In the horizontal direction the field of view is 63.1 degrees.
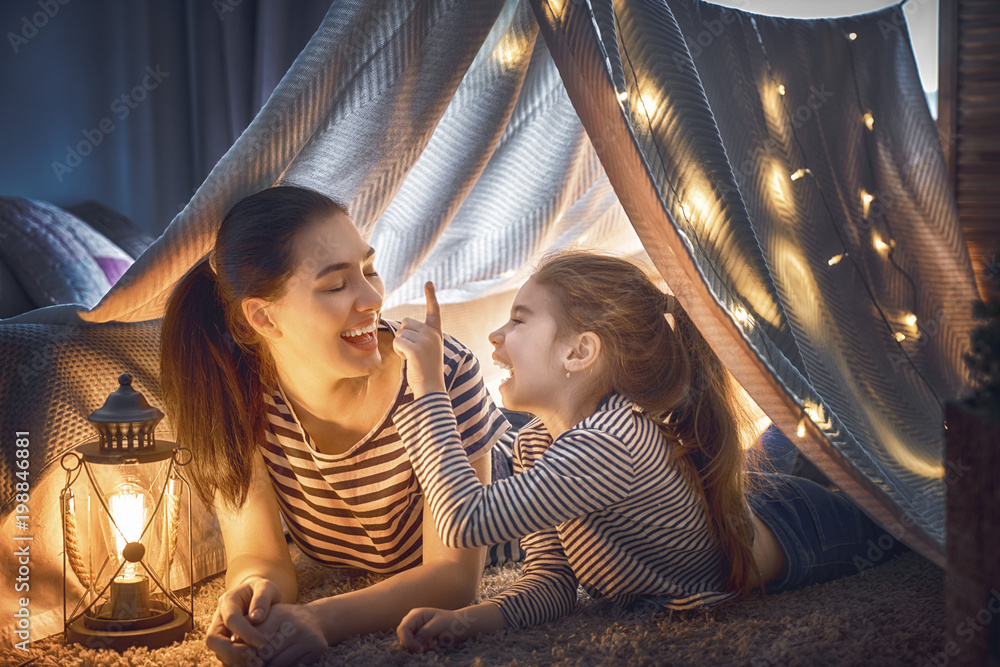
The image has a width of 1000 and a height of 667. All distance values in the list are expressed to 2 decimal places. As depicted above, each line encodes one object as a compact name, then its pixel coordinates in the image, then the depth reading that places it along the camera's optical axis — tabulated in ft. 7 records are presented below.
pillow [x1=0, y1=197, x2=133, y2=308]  6.56
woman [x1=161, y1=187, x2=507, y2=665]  3.80
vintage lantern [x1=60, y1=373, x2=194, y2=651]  3.66
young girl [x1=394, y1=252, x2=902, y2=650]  3.50
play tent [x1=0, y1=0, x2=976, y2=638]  3.48
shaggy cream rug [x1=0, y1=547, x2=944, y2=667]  3.28
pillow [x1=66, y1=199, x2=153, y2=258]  7.91
